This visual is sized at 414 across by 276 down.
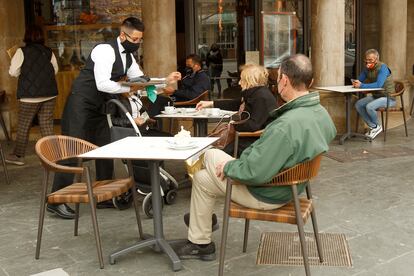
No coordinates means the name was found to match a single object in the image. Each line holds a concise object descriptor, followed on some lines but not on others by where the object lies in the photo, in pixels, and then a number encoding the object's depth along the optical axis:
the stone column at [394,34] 11.05
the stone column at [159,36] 8.62
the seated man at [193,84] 8.09
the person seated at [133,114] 5.31
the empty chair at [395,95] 8.88
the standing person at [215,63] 10.88
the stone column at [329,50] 9.10
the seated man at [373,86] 8.78
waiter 5.21
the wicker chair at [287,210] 3.63
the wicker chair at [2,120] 9.30
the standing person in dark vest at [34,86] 7.18
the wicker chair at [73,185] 4.13
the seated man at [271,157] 3.53
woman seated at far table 5.55
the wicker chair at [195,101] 7.85
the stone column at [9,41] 9.64
